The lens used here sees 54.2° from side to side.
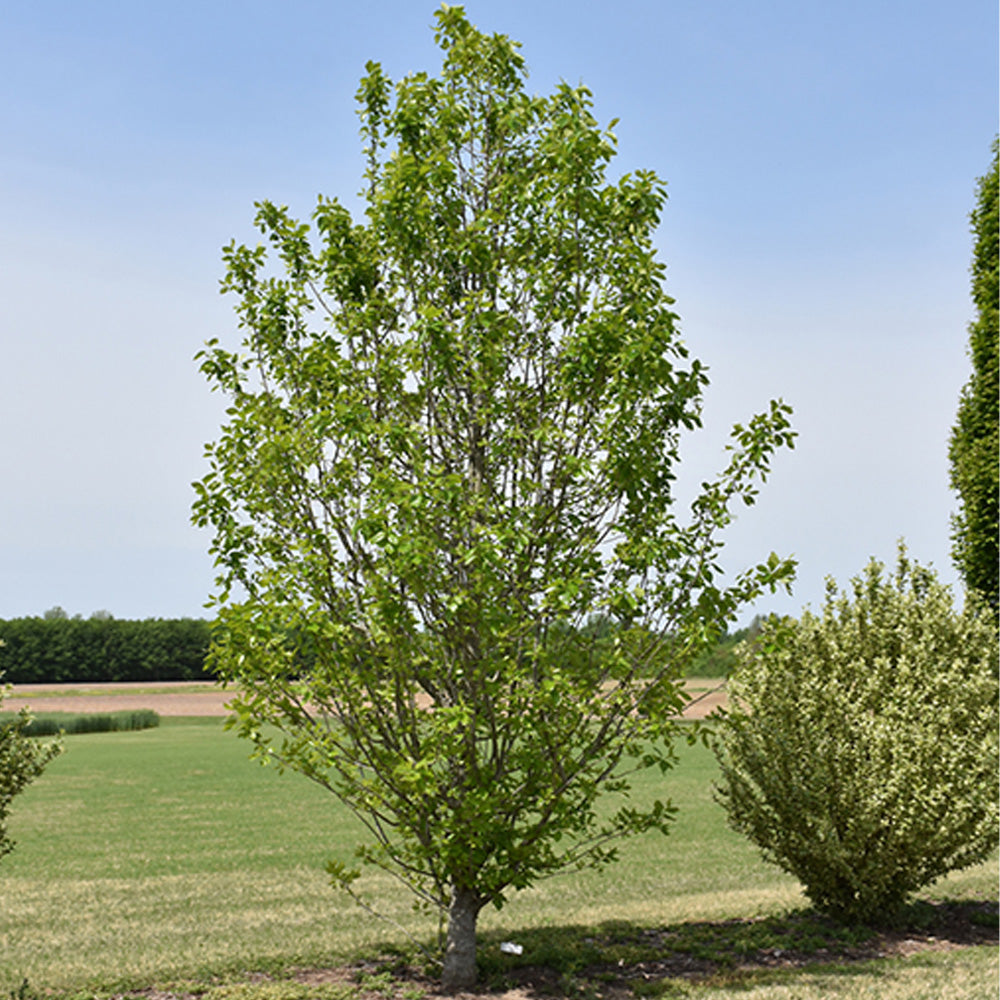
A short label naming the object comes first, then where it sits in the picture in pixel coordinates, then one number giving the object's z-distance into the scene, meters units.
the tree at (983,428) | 14.06
